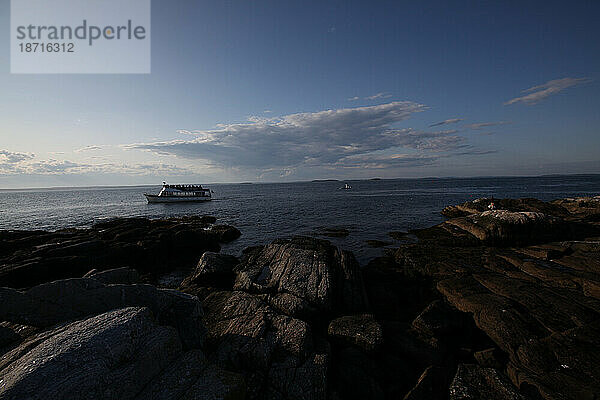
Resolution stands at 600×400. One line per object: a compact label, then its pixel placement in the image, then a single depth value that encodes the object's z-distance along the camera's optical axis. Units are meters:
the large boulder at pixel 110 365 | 3.92
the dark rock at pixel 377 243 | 19.81
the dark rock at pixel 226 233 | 24.36
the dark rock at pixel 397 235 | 21.92
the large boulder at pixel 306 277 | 9.32
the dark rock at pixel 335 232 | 23.92
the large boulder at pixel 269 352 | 5.56
